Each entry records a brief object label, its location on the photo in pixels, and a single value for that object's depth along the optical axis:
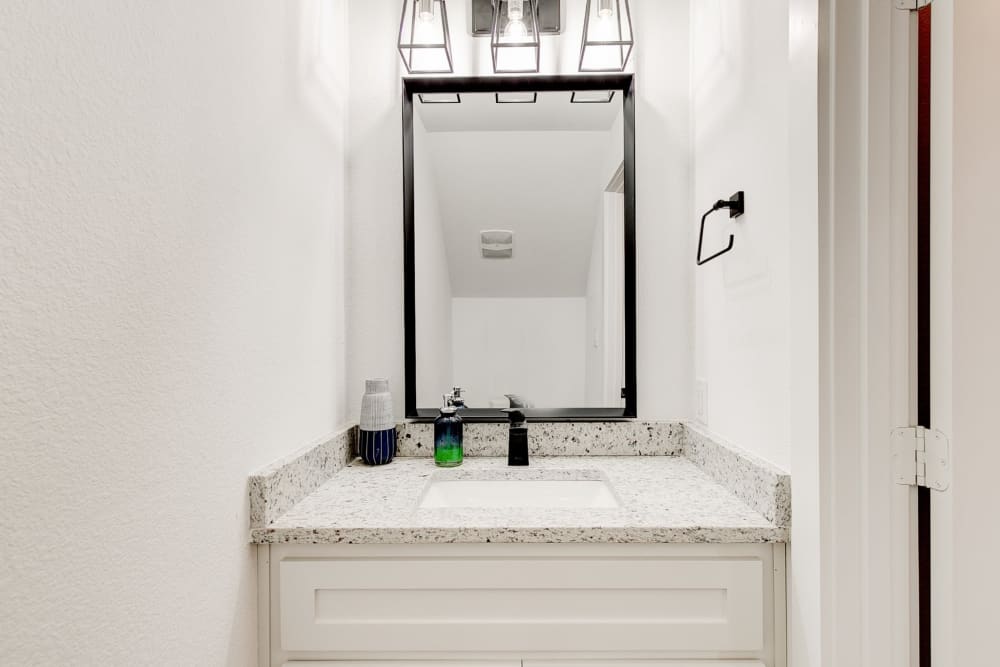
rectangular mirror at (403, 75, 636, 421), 1.58
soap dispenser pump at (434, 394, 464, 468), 1.44
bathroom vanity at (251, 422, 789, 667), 1.00
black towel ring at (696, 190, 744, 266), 1.20
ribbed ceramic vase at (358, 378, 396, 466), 1.44
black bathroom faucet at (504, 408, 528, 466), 1.45
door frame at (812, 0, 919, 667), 0.86
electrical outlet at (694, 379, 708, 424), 1.45
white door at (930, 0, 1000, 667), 0.80
